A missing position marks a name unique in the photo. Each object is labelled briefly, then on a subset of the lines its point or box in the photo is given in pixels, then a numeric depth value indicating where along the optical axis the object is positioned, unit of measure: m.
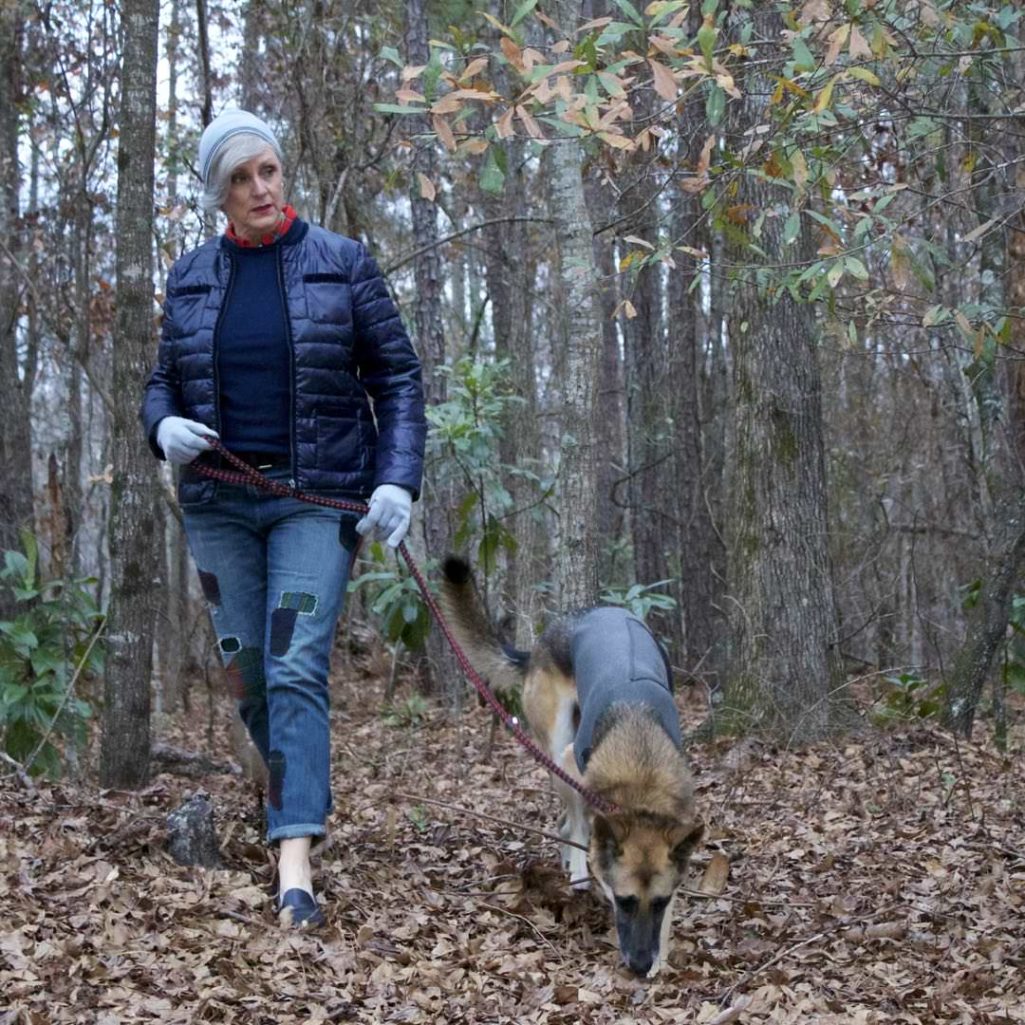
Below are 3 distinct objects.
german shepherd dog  4.45
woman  4.25
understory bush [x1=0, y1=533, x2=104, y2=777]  6.27
